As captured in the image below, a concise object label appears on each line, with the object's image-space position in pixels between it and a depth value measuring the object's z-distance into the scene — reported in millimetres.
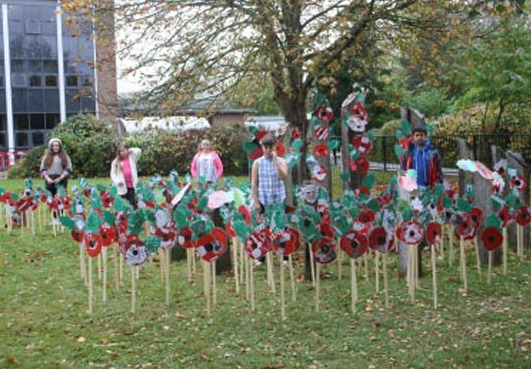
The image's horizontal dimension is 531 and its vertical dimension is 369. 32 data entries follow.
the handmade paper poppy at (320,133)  8227
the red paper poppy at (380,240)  6453
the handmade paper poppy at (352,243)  6324
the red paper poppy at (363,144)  8414
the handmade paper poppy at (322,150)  8207
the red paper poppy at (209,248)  6375
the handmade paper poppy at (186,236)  6566
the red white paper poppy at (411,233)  6473
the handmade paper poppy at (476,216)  6941
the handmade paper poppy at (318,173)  8148
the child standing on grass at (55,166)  11883
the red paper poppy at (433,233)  6504
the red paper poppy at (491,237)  6828
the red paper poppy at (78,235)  6688
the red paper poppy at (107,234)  6714
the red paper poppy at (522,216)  7800
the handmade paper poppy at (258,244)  6305
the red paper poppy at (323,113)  8328
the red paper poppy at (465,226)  6833
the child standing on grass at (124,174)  11078
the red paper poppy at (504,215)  7266
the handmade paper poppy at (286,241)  6320
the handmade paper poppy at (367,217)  6785
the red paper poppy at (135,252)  6380
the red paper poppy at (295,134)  9242
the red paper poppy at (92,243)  6467
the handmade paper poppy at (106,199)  10352
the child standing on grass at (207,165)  10930
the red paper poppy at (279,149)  8703
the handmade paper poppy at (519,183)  8469
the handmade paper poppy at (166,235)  6613
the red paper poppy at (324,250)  6324
